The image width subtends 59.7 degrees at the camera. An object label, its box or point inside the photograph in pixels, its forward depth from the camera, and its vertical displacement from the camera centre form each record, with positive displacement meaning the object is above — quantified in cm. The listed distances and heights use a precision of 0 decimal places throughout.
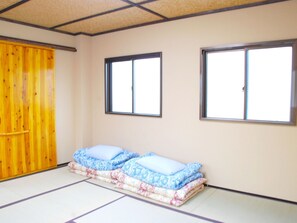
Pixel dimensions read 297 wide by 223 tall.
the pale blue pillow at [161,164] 337 -89
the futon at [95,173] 378 -113
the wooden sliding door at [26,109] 388 -16
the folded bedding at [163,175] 317 -99
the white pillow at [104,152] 411 -86
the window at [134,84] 421 +25
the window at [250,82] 308 +21
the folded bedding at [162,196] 302 -120
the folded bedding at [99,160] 394 -97
